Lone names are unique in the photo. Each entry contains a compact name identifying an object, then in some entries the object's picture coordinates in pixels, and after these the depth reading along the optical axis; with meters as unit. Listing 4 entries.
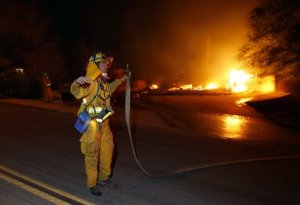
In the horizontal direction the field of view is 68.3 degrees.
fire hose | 3.32
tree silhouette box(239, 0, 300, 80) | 7.80
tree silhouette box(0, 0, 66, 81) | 13.73
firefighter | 2.94
